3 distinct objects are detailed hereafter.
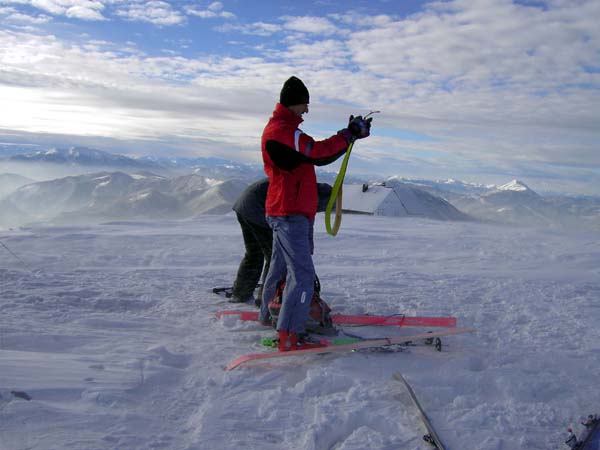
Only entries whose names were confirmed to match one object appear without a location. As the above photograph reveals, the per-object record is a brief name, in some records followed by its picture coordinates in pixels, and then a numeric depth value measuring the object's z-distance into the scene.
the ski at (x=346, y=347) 3.61
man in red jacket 3.70
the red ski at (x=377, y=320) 4.73
